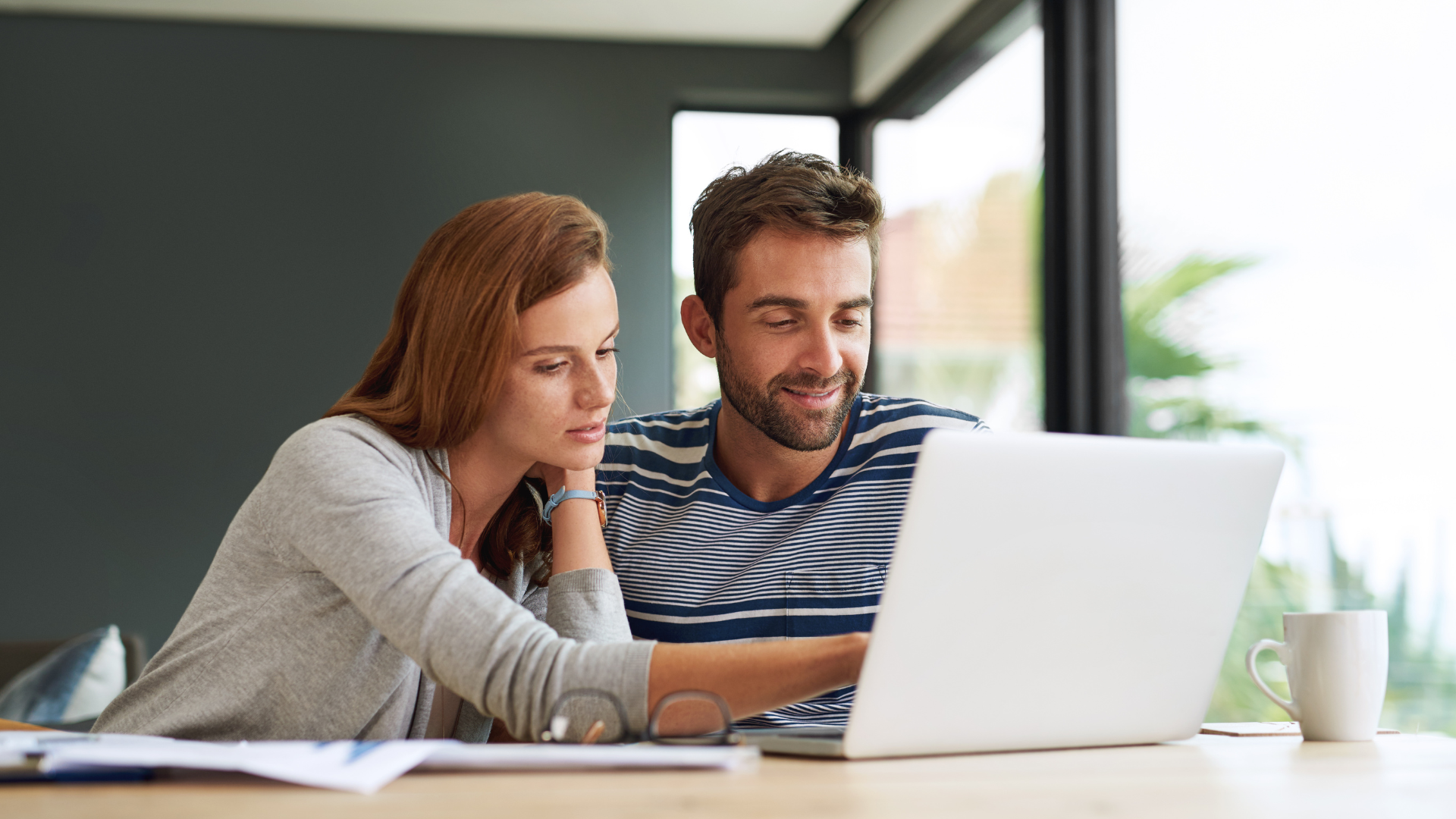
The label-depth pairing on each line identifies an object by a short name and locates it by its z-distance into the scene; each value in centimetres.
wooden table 67
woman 95
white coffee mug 108
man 149
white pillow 261
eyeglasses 91
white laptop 83
